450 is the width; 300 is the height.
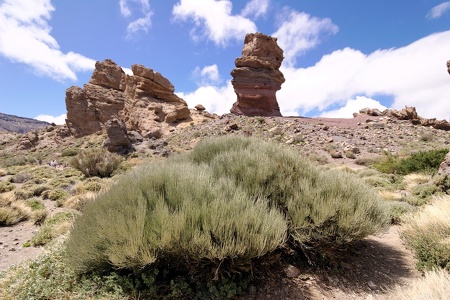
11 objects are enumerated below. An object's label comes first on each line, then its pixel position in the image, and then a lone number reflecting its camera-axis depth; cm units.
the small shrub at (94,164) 1409
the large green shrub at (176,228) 267
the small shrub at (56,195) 921
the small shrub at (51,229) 533
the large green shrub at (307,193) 353
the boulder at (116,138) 2211
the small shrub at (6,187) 1115
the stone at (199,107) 4203
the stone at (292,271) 347
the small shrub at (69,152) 2852
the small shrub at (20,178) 1389
